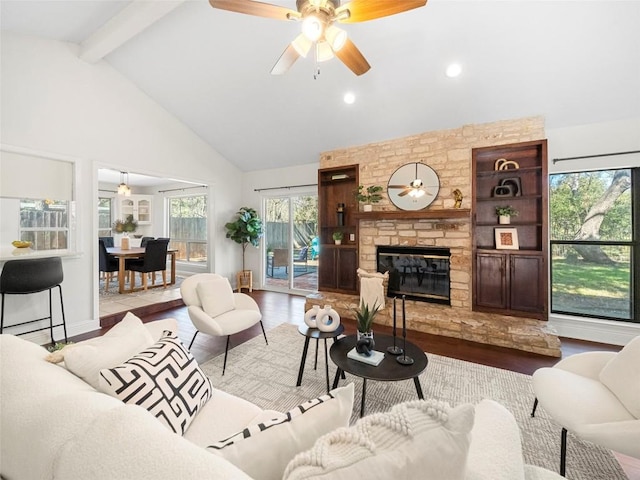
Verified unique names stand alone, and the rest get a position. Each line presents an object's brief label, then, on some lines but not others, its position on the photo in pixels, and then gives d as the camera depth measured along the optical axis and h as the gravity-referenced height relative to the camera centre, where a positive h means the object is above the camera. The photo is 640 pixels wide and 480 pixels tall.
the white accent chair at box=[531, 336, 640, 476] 1.20 -0.85
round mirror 3.81 +0.79
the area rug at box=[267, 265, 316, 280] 5.62 -0.61
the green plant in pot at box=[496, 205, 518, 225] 3.48 +0.35
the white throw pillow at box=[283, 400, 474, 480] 0.57 -0.46
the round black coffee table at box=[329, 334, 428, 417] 1.74 -0.85
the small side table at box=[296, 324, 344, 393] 2.29 -0.79
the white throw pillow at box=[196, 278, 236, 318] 2.77 -0.57
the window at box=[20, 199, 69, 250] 3.16 +0.23
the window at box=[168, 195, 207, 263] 7.13 +0.42
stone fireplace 3.20 +0.19
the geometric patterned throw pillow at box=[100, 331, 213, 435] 1.04 -0.59
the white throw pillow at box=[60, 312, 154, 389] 1.08 -0.47
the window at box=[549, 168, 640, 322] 3.10 -0.03
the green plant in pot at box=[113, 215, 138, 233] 7.50 +0.48
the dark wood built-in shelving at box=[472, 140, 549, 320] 3.33 +0.13
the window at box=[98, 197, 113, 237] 7.44 +0.76
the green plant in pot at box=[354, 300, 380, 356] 1.98 -0.69
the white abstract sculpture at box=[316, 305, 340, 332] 2.34 -0.69
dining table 5.14 -0.26
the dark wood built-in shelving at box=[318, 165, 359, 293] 4.62 +0.25
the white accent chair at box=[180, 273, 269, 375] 2.57 -0.68
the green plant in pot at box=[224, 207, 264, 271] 5.45 +0.28
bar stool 2.59 -0.33
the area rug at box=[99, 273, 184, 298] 5.08 -0.92
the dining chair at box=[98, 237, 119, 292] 5.21 -0.38
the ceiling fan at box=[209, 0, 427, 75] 1.62 +1.41
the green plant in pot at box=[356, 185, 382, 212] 4.17 +0.71
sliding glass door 5.48 +0.00
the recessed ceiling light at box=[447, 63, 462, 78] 2.89 +1.85
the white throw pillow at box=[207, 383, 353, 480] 0.72 -0.55
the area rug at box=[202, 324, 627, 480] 1.60 -1.22
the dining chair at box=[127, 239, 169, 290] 5.14 -0.36
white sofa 0.57 -0.47
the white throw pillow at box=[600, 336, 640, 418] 1.41 -0.75
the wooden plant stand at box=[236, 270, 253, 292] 5.65 -0.80
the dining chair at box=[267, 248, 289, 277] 5.75 -0.36
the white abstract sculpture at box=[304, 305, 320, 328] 2.41 -0.68
